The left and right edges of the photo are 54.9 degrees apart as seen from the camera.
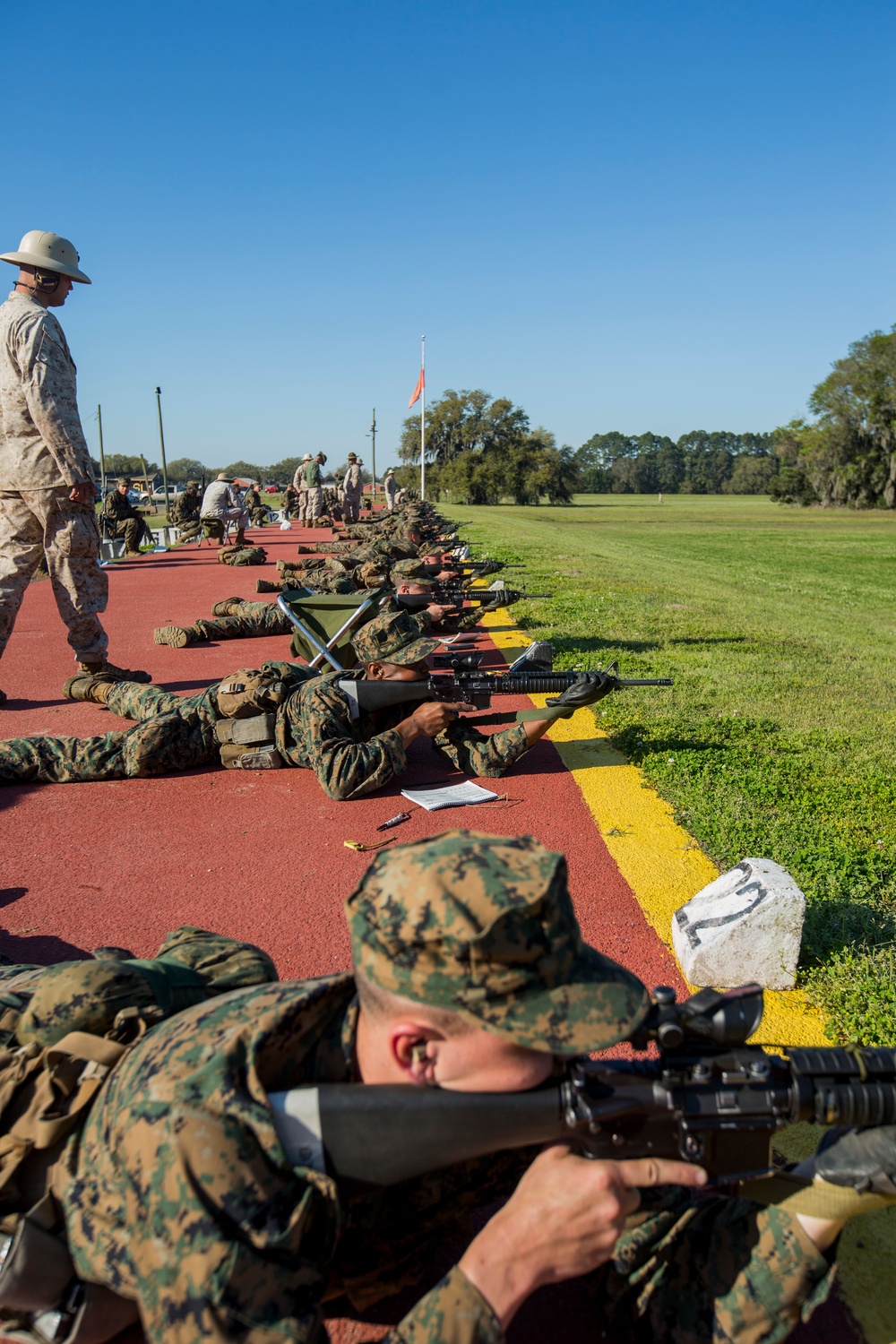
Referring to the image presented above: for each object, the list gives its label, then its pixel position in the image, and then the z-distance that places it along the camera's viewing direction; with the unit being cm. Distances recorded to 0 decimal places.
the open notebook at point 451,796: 529
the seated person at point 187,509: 2691
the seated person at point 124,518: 2231
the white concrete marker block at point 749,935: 322
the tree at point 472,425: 7062
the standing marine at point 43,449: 684
